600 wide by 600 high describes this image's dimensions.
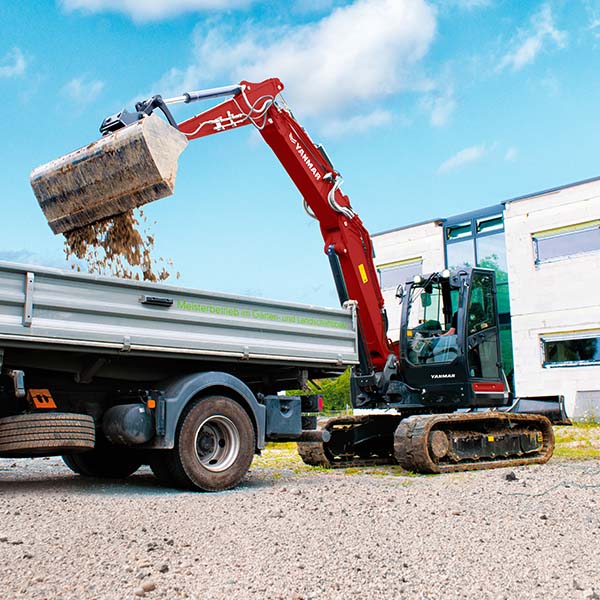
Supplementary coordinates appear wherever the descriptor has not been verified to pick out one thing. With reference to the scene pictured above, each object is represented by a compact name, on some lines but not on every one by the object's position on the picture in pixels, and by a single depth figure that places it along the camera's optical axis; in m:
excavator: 10.16
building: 20.05
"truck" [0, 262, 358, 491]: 6.88
